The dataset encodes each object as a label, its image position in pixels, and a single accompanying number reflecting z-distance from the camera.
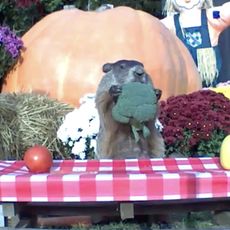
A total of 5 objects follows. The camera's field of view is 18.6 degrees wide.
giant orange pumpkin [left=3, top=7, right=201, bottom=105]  4.86
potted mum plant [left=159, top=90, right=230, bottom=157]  4.34
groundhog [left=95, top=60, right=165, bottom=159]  3.38
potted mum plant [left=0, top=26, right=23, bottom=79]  4.96
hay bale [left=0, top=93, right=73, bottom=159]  4.52
